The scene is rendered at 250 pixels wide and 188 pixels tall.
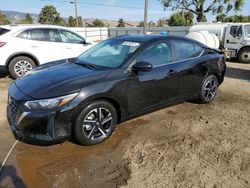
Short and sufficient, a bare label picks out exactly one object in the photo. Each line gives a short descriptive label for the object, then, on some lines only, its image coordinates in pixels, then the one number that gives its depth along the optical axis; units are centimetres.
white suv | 517
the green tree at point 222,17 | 2466
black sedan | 240
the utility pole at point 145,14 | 1291
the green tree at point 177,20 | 2351
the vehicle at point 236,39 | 869
